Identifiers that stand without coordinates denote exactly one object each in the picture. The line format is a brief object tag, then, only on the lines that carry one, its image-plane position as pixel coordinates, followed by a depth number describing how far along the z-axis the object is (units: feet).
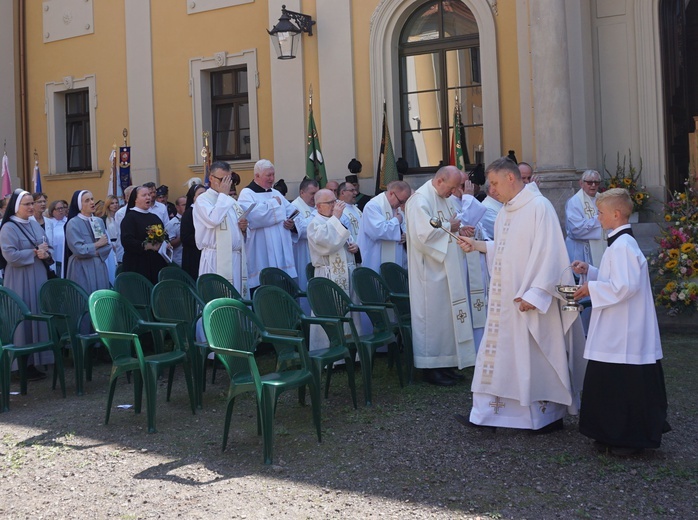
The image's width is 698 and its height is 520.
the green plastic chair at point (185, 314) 22.40
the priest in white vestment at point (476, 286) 24.73
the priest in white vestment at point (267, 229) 30.07
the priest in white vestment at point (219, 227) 27.37
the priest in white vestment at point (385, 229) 28.07
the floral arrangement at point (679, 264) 29.12
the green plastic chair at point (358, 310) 21.94
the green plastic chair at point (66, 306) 24.72
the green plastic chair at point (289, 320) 20.92
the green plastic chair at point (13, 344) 23.20
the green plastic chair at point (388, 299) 24.06
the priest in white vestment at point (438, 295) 23.35
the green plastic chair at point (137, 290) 26.16
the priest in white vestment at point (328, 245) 25.40
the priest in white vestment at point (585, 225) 30.53
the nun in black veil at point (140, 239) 29.07
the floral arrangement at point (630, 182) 36.80
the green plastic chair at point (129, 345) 20.51
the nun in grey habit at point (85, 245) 28.14
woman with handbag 26.43
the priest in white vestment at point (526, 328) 18.25
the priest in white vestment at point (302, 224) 31.76
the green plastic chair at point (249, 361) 17.63
